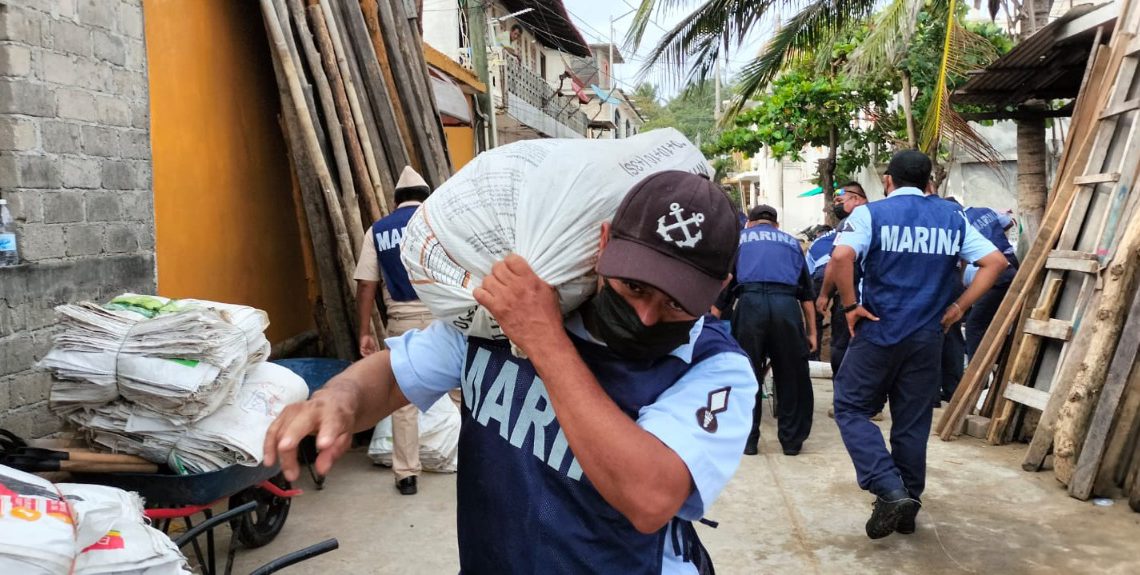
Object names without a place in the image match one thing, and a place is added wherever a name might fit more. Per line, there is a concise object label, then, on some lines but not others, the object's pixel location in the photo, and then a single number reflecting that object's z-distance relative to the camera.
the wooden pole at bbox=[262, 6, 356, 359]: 5.63
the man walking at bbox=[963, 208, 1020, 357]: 7.32
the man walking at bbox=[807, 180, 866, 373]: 7.43
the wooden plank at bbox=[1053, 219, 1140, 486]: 4.95
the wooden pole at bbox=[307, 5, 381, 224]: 5.95
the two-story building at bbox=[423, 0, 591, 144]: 18.42
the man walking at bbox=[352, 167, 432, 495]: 5.19
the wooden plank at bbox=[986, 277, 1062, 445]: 5.84
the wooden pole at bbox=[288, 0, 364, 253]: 5.80
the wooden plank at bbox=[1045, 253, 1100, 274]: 5.42
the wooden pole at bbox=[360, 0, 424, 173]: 6.82
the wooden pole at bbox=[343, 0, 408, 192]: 6.53
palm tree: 8.80
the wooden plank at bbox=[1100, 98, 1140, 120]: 5.47
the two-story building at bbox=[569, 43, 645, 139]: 33.56
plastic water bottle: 3.58
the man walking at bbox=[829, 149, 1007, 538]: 4.57
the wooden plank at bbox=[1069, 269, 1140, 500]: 4.82
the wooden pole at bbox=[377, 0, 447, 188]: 7.01
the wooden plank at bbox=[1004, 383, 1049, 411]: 5.77
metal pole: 12.60
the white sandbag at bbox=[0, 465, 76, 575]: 1.58
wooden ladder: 5.39
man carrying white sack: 1.34
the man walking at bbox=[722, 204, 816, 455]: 6.29
